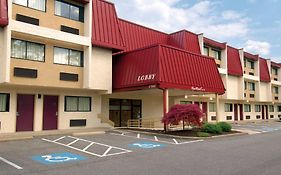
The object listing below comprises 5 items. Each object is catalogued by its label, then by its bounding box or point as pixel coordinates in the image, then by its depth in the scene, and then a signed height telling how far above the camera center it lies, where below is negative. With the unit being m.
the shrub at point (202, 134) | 13.13 -2.18
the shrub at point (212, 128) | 14.32 -1.99
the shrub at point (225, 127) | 15.41 -2.04
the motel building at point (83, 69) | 13.32 +2.13
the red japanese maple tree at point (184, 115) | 13.68 -1.05
